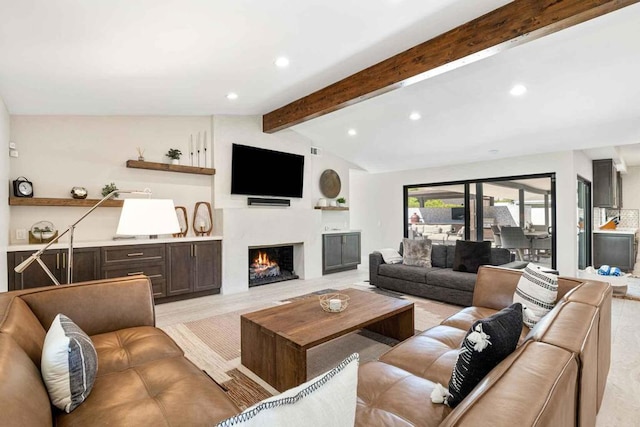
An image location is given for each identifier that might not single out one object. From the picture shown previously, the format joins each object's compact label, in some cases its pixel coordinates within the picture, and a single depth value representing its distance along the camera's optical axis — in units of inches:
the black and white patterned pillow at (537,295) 88.3
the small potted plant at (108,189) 167.9
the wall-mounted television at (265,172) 206.2
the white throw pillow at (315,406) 24.8
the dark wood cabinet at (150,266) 137.9
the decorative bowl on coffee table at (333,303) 104.8
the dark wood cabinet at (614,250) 248.4
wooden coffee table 83.7
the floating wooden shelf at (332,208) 255.8
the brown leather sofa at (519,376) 32.6
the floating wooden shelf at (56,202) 143.7
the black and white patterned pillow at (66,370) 50.9
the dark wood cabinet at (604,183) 251.6
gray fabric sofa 163.2
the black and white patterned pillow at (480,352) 46.5
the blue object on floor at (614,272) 194.3
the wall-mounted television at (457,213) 264.1
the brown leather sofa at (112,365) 44.4
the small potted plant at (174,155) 187.9
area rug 90.4
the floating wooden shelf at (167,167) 174.4
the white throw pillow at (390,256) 202.7
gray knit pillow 192.5
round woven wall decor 265.3
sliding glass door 223.0
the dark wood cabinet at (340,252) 252.8
